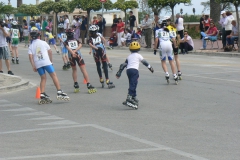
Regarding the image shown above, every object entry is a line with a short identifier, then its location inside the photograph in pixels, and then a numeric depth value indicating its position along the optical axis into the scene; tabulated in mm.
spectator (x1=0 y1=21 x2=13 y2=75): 20527
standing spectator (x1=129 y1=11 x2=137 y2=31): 36828
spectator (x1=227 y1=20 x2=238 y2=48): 29250
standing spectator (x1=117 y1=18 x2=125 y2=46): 37062
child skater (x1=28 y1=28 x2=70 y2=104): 14000
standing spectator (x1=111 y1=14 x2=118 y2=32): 38566
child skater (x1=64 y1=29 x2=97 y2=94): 15703
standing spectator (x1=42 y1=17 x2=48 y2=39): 45891
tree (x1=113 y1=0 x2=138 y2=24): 43428
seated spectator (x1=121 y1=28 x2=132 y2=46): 35981
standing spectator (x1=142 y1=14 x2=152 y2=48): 34031
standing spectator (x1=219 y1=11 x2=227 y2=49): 29781
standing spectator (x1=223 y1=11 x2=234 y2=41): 29511
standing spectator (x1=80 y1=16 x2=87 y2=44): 41372
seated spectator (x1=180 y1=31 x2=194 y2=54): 29469
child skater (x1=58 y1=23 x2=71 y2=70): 21800
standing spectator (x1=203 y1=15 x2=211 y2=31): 34406
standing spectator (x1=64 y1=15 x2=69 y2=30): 41241
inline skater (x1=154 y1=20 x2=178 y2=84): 17062
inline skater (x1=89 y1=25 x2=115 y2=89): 16844
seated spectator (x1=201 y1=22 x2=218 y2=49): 30719
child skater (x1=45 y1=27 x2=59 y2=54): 29717
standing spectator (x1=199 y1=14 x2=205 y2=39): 34500
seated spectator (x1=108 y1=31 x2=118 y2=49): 37625
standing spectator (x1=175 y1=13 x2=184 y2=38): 32219
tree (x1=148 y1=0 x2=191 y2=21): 33594
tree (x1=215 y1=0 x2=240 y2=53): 27906
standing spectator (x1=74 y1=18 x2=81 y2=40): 41300
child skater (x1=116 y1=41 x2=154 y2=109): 12811
